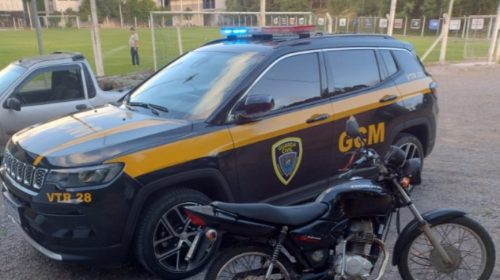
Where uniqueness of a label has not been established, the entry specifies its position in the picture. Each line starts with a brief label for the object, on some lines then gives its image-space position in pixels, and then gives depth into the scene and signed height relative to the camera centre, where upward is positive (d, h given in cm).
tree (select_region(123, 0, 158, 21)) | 5869 -106
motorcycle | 289 -157
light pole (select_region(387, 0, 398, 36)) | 1897 -73
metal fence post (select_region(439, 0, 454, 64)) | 2041 -161
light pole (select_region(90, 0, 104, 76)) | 1363 -118
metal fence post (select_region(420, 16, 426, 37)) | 4116 -281
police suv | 334 -114
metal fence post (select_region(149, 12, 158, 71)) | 1383 -110
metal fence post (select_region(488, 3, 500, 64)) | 2041 -201
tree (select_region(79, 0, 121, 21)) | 5903 -116
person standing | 1960 -196
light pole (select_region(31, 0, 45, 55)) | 851 -43
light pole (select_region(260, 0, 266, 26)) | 1461 -50
